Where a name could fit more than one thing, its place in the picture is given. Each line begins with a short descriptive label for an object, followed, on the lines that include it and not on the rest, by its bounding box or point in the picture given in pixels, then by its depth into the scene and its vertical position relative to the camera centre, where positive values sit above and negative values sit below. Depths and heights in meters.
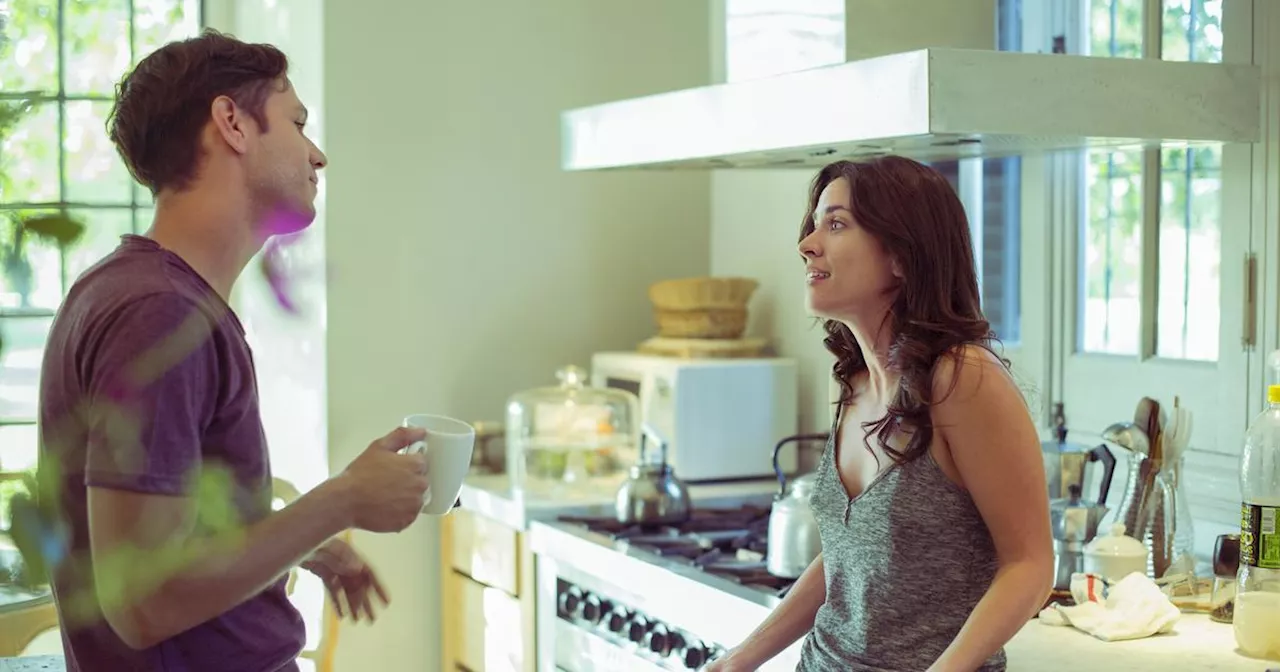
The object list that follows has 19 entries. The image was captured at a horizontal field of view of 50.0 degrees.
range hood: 1.89 +0.27
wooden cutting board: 3.60 -0.16
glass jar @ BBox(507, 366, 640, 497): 3.49 -0.39
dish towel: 1.99 -0.48
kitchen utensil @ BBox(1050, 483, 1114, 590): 2.26 -0.41
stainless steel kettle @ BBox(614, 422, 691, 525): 3.04 -0.47
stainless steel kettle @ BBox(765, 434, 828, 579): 2.48 -0.46
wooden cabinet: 3.22 -0.77
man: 1.16 -0.12
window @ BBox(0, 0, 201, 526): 3.59 +0.41
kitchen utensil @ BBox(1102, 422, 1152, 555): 2.31 -0.30
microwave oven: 3.47 -0.32
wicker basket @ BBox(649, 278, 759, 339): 3.63 -0.05
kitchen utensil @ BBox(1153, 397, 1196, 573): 2.30 -0.35
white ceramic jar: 2.19 -0.43
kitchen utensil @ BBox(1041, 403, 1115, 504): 2.46 -0.32
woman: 1.55 -0.21
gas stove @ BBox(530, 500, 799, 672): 2.47 -0.59
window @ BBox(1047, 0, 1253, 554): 2.49 +0.04
